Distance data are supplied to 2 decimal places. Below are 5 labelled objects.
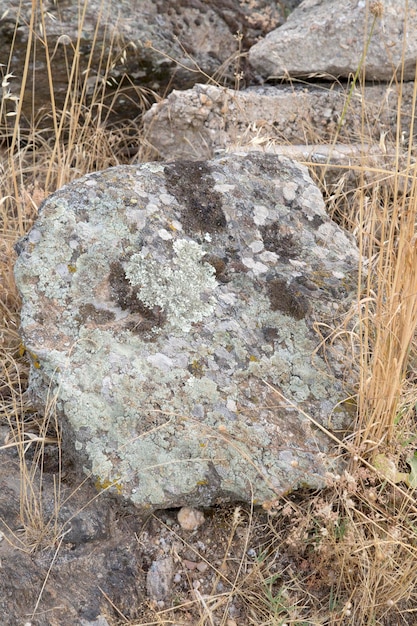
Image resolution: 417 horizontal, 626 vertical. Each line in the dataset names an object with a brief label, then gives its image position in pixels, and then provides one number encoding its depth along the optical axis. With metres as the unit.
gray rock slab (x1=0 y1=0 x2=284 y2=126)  3.28
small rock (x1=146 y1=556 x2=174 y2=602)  1.87
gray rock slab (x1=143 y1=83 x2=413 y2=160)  3.22
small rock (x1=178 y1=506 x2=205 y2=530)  1.98
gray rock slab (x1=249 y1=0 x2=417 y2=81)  3.31
